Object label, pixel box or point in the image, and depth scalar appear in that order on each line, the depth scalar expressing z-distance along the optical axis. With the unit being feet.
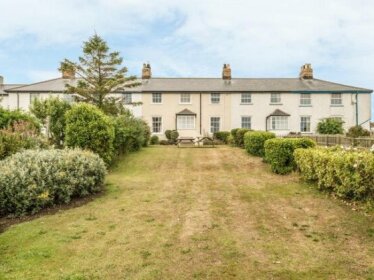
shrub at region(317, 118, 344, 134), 120.98
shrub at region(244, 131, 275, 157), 63.57
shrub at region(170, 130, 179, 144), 121.49
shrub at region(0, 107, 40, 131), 60.59
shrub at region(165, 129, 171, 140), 125.80
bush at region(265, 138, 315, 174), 46.98
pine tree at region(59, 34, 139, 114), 93.25
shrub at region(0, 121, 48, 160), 41.11
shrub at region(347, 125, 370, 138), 90.43
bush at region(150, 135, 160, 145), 117.50
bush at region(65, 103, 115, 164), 51.08
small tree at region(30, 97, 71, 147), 65.21
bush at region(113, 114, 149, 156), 62.75
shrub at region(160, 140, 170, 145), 121.08
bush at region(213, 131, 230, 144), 112.25
